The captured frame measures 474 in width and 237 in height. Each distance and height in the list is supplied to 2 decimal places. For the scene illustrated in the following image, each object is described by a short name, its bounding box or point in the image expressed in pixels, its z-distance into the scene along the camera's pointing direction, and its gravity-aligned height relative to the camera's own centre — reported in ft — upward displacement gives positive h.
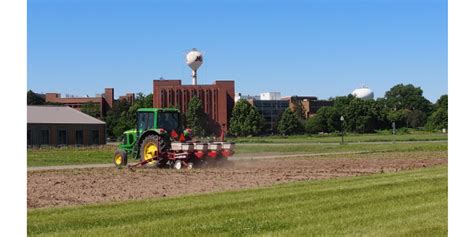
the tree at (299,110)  456.04 +3.94
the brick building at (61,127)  226.17 -3.73
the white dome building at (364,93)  572.92 +19.28
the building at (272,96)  554.13 +16.74
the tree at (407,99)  501.68 +13.22
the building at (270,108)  463.42 +5.49
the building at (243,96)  509.60 +16.73
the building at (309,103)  507.79 +9.84
